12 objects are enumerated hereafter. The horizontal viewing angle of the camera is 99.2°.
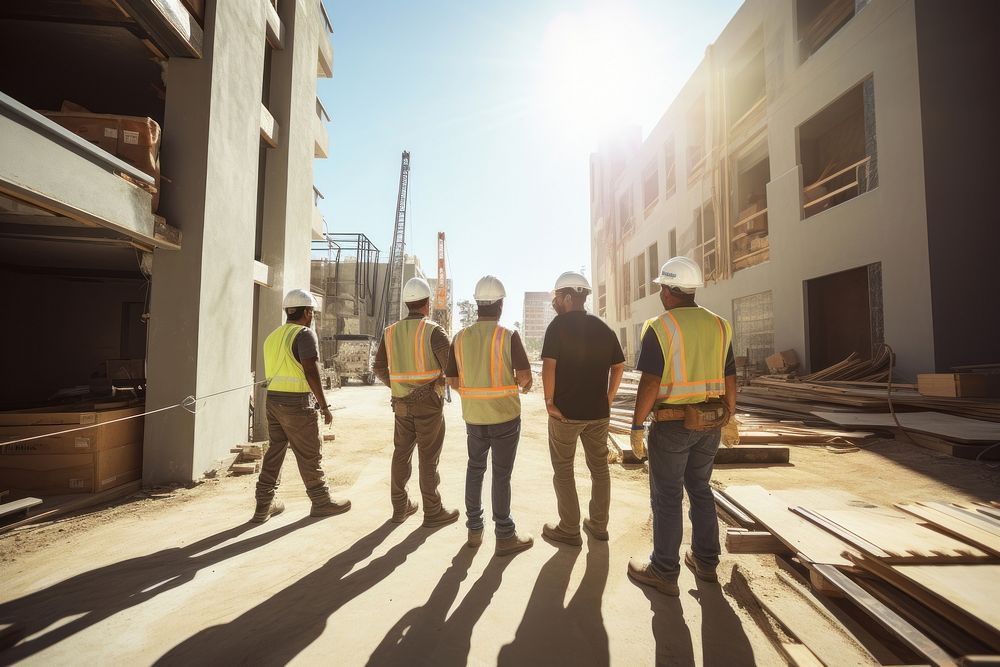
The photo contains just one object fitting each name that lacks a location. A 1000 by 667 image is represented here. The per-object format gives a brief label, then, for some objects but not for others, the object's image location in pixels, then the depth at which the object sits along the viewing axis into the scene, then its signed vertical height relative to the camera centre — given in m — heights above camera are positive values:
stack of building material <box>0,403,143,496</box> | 4.50 -1.12
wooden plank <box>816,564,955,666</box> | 1.84 -1.28
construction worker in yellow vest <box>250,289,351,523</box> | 3.99 -0.51
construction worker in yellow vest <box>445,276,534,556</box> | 3.33 -0.43
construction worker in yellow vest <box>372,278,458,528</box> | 3.81 -0.41
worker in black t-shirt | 3.21 -0.28
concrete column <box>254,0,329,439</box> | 8.00 +3.40
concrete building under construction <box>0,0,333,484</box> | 4.36 +1.99
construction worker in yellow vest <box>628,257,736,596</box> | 2.75 -0.37
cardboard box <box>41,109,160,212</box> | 4.69 +2.42
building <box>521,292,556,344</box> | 158.88 +16.08
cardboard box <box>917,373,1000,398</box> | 6.81 -0.43
